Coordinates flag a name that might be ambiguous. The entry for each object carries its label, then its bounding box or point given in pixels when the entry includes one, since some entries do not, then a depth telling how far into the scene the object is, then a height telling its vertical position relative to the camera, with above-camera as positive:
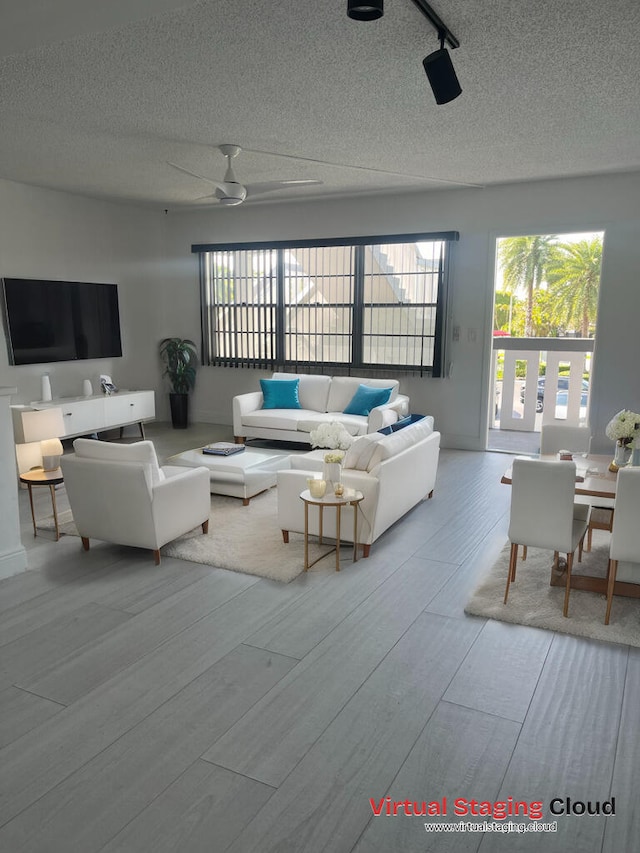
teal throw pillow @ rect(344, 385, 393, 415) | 7.03 -0.91
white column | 3.68 -1.11
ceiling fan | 5.21 +1.12
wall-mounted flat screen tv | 6.79 -0.04
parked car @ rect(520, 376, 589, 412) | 8.86 -0.94
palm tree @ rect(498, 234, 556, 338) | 13.22 +1.22
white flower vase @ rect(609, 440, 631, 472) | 3.79 -0.83
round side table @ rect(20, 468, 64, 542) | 4.27 -1.11
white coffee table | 5.14 -1.28
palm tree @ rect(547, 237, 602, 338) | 12.62 +0.78
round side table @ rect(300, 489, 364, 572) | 3.76 -1.10
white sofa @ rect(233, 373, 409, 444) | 6.79 -1.09
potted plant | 8.59 -0.80
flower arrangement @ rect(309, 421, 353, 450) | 4.03 -0.76
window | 7.39 +0.19
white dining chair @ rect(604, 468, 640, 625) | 2.96 -0.97
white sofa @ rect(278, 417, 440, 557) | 4.01 -1.09
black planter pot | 8.58 -1.26
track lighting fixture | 2.91 +1.21
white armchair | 3.78 -1.10
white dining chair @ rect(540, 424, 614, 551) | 4.57 -0.87
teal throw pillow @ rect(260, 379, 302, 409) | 7.54 -0.92
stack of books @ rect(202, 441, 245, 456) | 5.58 -1.18
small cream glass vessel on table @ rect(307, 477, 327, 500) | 3.83 -1.03
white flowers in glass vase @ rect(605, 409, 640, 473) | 3.70 -0.67
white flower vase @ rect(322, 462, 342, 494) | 3.91 -0.97
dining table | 3.38 -0.92
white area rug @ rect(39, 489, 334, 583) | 3.88 -1.52
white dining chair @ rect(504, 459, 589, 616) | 3.19 -0.97
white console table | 6.87 -1.10
